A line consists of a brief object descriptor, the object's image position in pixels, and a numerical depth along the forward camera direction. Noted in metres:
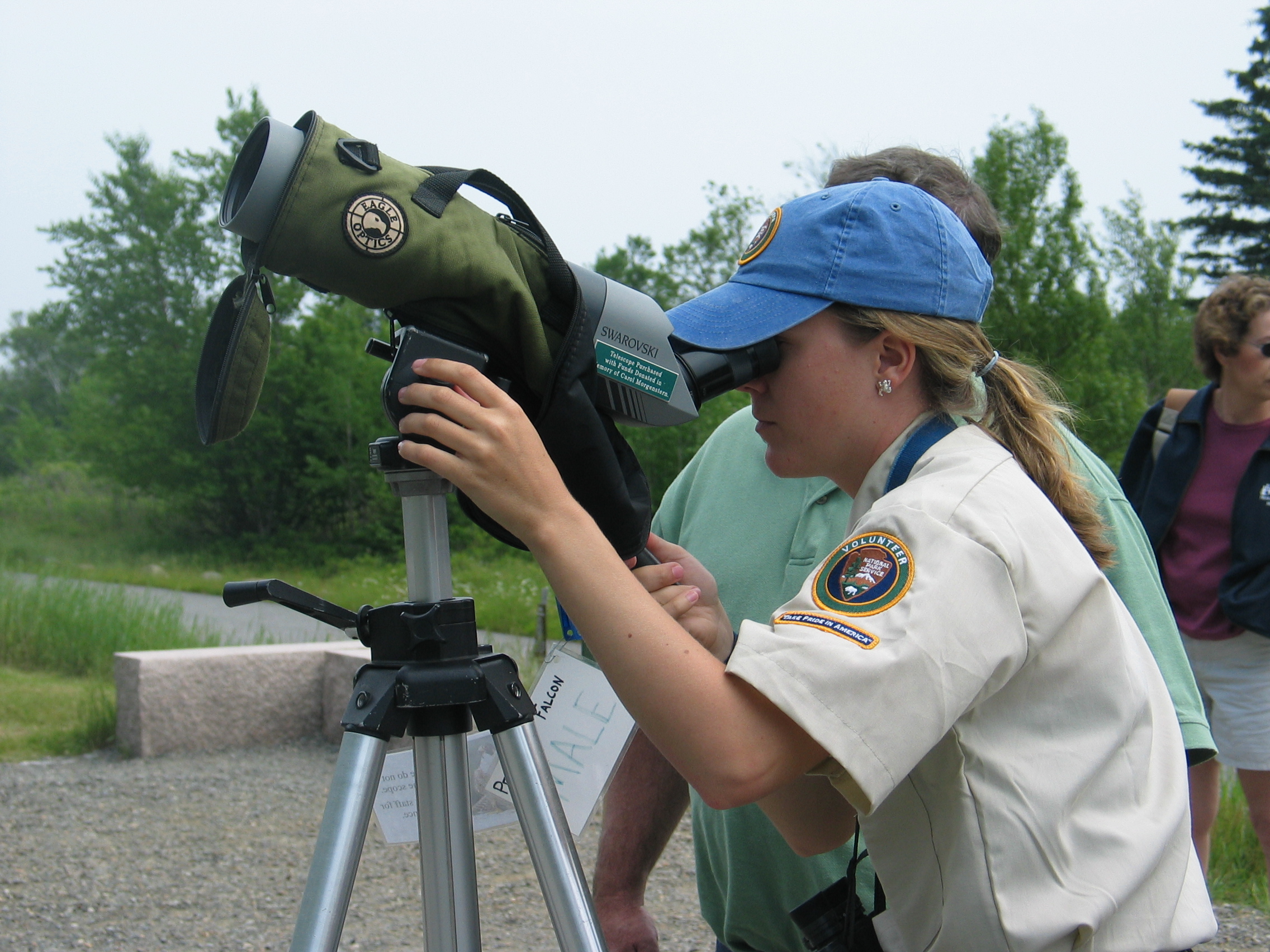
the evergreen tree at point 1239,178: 31.77
